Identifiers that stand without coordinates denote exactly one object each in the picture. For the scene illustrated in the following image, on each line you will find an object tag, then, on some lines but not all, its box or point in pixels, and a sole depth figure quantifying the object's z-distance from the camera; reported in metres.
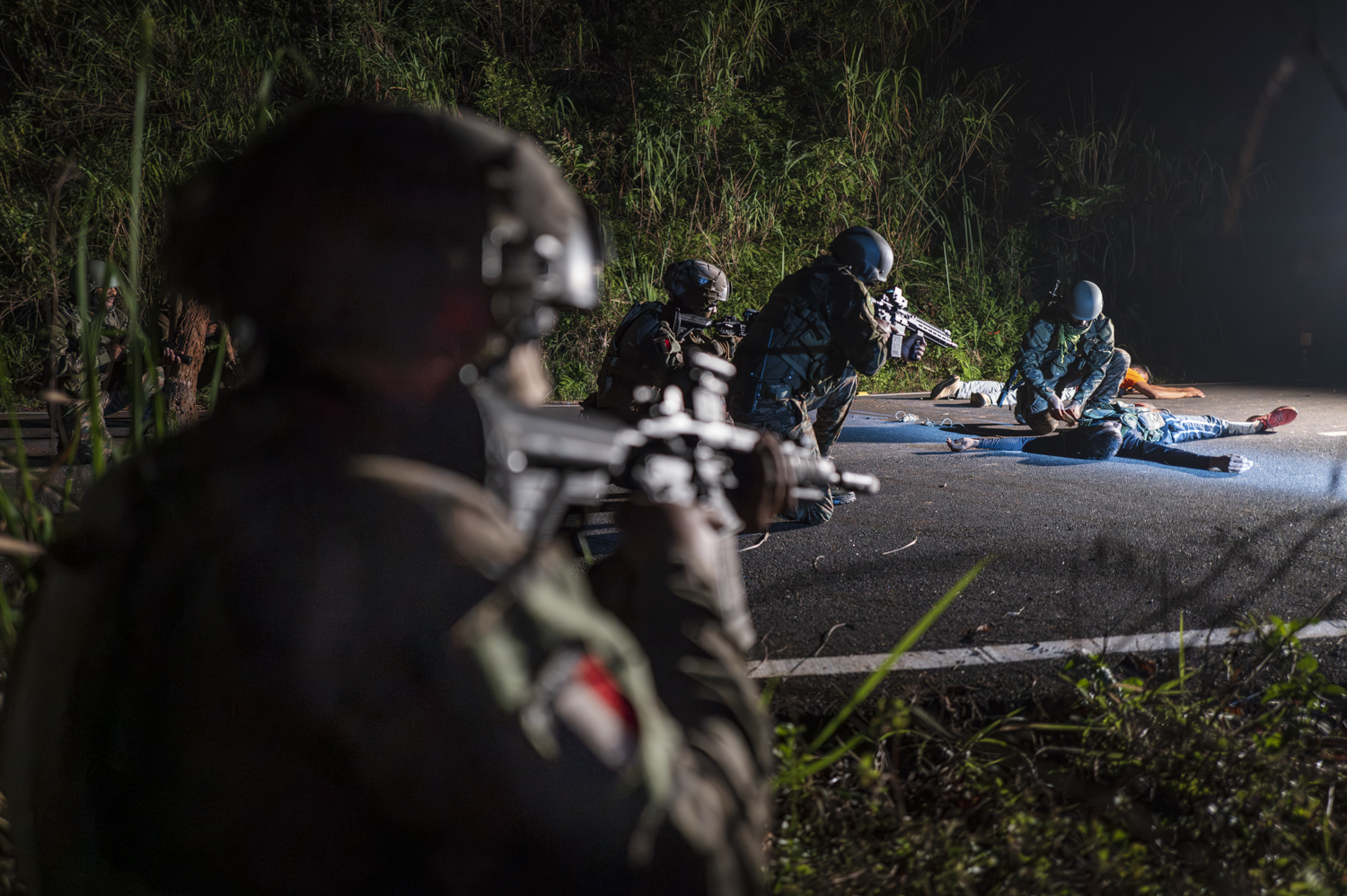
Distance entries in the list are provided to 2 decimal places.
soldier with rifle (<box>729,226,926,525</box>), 4.70
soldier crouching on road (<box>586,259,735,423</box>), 5.13
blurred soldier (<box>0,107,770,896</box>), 0.50
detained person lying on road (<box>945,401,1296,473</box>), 6.34
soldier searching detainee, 7.41
